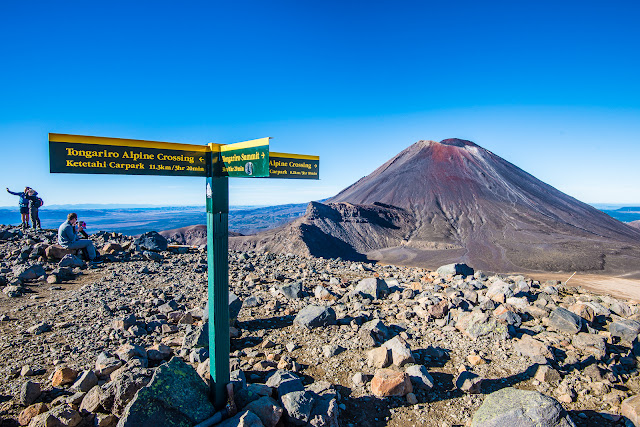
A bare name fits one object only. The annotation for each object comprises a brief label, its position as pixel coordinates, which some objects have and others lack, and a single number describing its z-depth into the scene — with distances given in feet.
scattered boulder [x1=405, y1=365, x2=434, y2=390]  12.71
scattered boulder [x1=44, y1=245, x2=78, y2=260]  28.58
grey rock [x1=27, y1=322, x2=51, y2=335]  15.71
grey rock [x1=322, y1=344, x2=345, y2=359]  14.87
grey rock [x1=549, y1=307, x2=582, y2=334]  17.25
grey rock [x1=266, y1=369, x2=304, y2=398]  10.87
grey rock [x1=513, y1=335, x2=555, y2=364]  14.67
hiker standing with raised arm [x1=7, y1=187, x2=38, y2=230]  42.88
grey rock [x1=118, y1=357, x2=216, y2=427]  8.74
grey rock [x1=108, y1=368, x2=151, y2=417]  9.79
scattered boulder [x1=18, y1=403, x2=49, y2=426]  9.71
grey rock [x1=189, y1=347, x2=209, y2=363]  13.38
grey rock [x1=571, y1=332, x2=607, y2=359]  15.30
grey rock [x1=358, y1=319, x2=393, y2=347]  16.03
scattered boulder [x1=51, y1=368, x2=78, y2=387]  11.68
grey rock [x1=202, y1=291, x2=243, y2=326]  17.63
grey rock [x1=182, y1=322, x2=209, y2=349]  14.61
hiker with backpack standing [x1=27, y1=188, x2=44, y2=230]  43.09
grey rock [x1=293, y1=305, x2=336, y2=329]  17.52
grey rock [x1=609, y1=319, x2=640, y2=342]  16.96
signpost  8.44
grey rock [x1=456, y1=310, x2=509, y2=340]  16.80
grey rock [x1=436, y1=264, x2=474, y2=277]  31.30
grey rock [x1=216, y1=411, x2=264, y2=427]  9.17
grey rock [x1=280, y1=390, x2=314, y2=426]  10.12
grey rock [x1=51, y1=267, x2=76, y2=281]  24.02
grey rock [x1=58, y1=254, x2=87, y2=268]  26.86
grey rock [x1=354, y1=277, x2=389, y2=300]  22.77
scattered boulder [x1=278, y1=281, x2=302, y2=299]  22.52
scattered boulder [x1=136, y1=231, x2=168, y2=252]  34.32
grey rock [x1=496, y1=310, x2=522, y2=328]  17.81
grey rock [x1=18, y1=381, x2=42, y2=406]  10.64
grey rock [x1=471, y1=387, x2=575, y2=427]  10.00
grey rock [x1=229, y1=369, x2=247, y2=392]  10.41
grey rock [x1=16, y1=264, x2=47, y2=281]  23.45
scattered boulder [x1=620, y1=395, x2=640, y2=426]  11.22
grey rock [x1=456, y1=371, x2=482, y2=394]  12.73
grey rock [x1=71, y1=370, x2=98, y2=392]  11.15
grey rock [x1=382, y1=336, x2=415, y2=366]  13.98
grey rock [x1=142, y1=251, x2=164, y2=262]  31.37
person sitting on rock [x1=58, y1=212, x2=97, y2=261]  28.55
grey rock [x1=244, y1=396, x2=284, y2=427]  9.85
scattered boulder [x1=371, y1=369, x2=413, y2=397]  12.21
